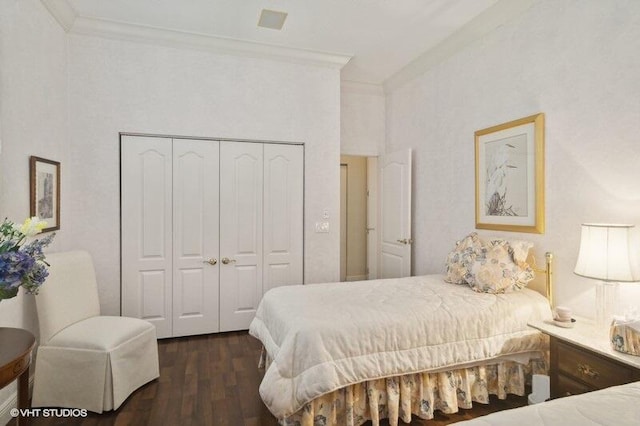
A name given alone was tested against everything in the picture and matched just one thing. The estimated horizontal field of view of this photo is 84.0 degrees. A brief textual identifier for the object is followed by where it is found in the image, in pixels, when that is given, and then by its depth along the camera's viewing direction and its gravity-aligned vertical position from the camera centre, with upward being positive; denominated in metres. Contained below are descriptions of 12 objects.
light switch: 4.05 -0.20
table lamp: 1.91 -0.29
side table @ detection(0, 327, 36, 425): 1.36 -0.58
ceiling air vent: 3.12 +1.73
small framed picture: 2.55 +0.15
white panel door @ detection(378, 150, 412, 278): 4.16 -0.06
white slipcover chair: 2.30 -0.96
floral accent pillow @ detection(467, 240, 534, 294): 2.58 -0.44
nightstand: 1.74 -0.80
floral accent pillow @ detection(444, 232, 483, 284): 2.85 -0.40
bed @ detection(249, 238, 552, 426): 1.94 -0.85
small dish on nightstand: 2.16 -0.70
